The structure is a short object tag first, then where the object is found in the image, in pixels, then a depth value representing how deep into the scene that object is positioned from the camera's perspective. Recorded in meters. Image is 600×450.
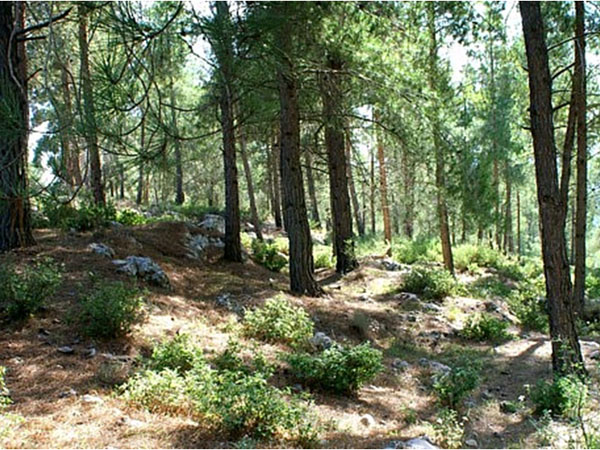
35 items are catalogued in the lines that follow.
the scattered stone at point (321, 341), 5.89
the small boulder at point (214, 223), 13.62
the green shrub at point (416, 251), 14.29
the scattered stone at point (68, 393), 3.43
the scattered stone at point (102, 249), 7.19
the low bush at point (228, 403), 3.21
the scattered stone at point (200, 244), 9.98
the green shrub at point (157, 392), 3.39
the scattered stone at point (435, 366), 5.92
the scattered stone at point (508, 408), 4.72
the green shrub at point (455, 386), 4.47
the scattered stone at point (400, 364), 5.95
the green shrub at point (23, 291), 4.54
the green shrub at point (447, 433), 3.53
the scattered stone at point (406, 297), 9.24
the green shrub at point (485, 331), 7.76
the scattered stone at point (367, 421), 4.00
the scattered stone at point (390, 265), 12.31
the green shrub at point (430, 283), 9.58
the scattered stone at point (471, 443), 3.81
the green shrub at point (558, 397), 3.85
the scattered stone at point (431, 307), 8.83
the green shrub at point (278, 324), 5.65
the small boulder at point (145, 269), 6.82
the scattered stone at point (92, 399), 3.33
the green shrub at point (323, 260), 12.16
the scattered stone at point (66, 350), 4.21
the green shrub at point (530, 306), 8.88
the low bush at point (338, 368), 4.62
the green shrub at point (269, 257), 11.05
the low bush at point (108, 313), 4.46
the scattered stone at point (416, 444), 3.26
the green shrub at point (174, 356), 4.05
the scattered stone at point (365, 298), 8.95
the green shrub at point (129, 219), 11.09
